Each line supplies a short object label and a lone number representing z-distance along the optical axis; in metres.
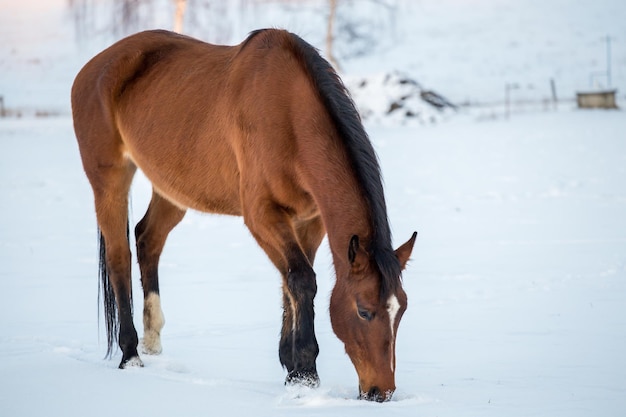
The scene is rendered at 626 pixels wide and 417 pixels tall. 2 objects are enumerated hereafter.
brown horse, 8.12
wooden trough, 58.94
